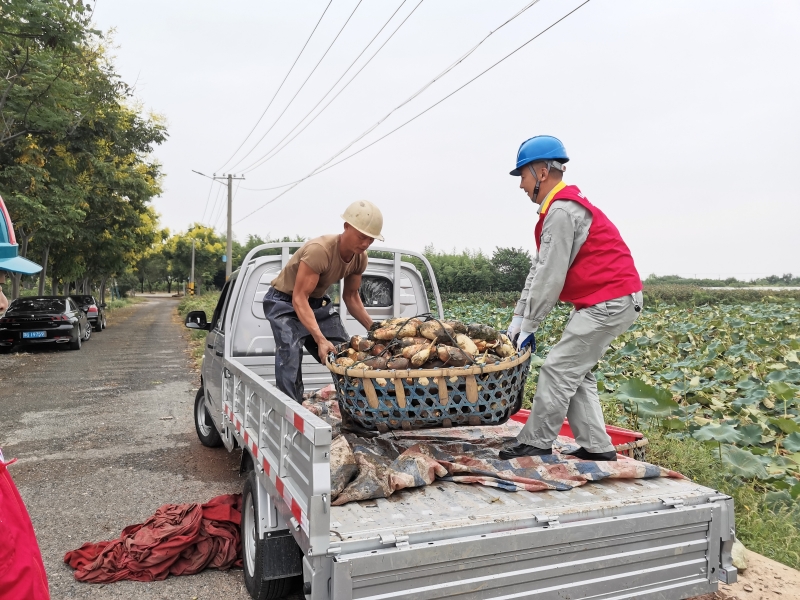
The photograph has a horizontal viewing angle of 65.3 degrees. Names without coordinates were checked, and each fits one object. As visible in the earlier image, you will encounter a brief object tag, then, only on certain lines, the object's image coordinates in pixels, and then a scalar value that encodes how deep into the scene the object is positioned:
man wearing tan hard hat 4.14
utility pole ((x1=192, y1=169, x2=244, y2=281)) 30.03
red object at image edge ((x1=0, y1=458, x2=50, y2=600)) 1.62
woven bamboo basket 3.07
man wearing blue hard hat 3.30
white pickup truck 2.09
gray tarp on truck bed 2.72
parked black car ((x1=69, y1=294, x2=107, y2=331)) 22.25
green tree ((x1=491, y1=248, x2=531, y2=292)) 37.78
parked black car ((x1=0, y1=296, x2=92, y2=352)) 15.39
